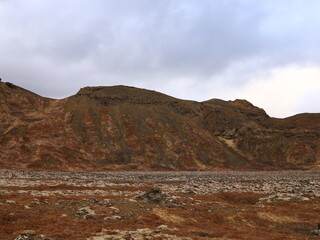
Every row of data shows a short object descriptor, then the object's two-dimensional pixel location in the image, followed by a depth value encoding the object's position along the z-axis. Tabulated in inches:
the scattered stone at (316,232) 726.5
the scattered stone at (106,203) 946.3
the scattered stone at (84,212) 803.4
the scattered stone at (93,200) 1001.5
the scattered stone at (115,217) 767.3
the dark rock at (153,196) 1064.8
